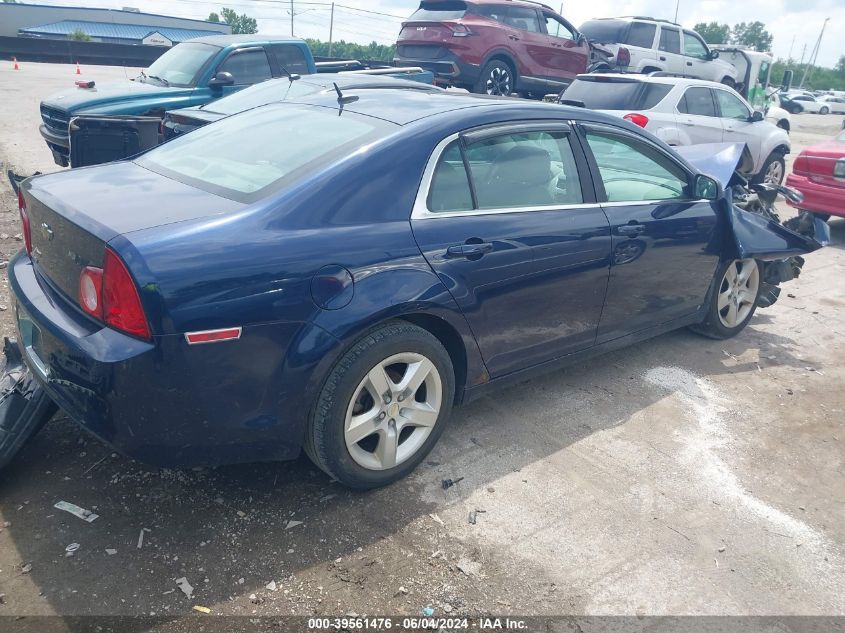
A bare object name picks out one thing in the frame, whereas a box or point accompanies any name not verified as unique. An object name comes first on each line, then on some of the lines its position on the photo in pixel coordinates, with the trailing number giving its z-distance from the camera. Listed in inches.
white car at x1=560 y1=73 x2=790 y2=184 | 371.2
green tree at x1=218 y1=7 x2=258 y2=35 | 3132.1
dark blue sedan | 102.7
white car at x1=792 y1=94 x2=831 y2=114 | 1759.4
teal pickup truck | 334.0
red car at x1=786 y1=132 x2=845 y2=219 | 334.6
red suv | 485.4
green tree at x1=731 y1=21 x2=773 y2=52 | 3997.8
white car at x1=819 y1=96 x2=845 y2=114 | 1814.7
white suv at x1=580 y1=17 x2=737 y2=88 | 588.4
